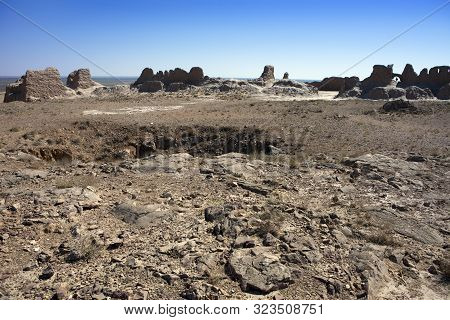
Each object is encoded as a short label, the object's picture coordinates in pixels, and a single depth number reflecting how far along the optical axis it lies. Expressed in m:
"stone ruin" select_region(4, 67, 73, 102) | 24.82
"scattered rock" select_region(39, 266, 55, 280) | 4.68
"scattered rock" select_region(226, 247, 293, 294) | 4.69
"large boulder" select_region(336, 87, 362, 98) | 29.83
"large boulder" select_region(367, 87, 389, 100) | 27.78
